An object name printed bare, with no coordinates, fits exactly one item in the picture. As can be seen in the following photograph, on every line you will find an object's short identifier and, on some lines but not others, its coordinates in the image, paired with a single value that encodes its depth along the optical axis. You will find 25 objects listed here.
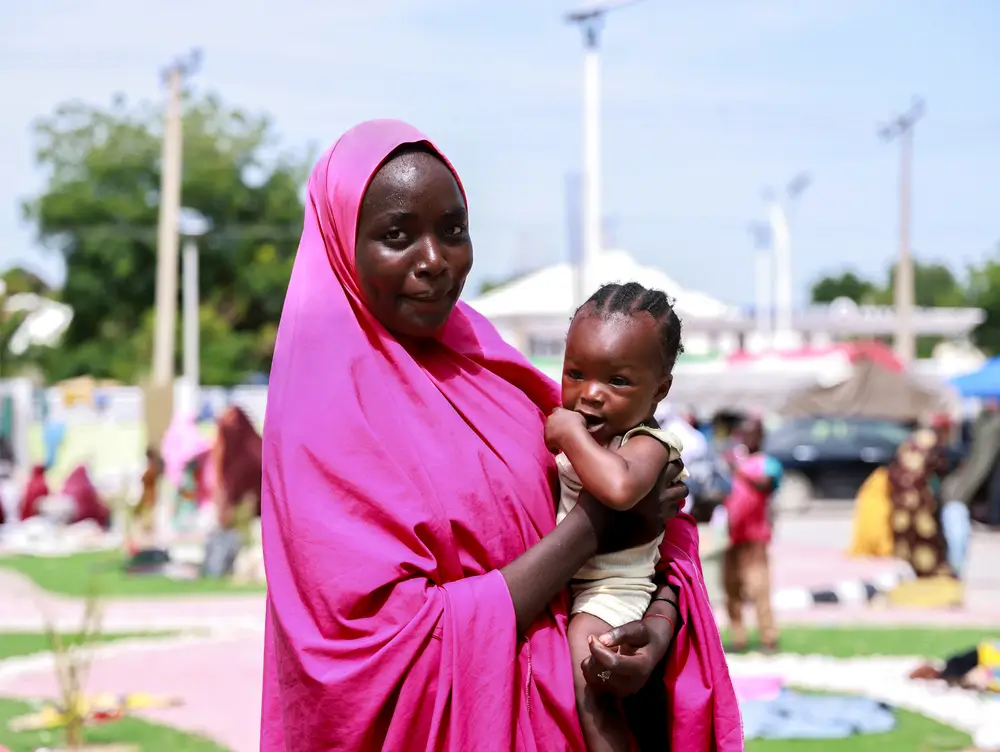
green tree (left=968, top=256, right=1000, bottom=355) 64.44
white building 16.69
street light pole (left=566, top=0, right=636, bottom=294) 16.48
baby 2.39
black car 24.64
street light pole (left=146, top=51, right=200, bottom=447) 24.56
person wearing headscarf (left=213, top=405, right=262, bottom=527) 16.33
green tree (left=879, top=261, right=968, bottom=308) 97.24
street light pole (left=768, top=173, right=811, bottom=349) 40.62
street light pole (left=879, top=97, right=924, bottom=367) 34.69
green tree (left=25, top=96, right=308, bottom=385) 50.75
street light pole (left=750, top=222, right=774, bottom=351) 43.55
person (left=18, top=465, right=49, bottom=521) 21.12
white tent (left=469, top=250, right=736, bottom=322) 19.39
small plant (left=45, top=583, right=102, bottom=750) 6.70
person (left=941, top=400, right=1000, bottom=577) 19.20
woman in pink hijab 2.28
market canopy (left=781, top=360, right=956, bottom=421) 26.44
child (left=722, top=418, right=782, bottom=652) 10.15
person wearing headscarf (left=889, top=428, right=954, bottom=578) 13.33
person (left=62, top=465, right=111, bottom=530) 21.03
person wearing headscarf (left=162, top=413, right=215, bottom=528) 20.44
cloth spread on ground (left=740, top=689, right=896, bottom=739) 7.69
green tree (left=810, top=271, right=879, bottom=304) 106.50
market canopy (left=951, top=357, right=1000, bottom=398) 23.92
